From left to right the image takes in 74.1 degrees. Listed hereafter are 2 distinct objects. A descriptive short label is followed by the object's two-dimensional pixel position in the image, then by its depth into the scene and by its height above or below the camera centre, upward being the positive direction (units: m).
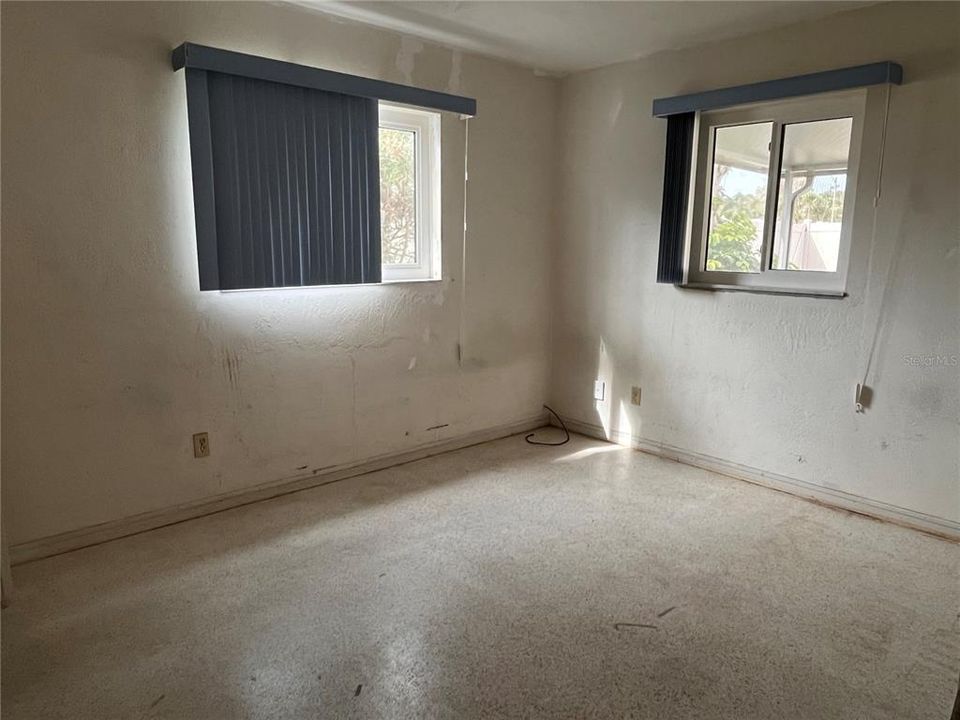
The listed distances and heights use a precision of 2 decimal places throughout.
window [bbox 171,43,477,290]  2.54 +0.36
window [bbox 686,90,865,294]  2.91 +0.30
